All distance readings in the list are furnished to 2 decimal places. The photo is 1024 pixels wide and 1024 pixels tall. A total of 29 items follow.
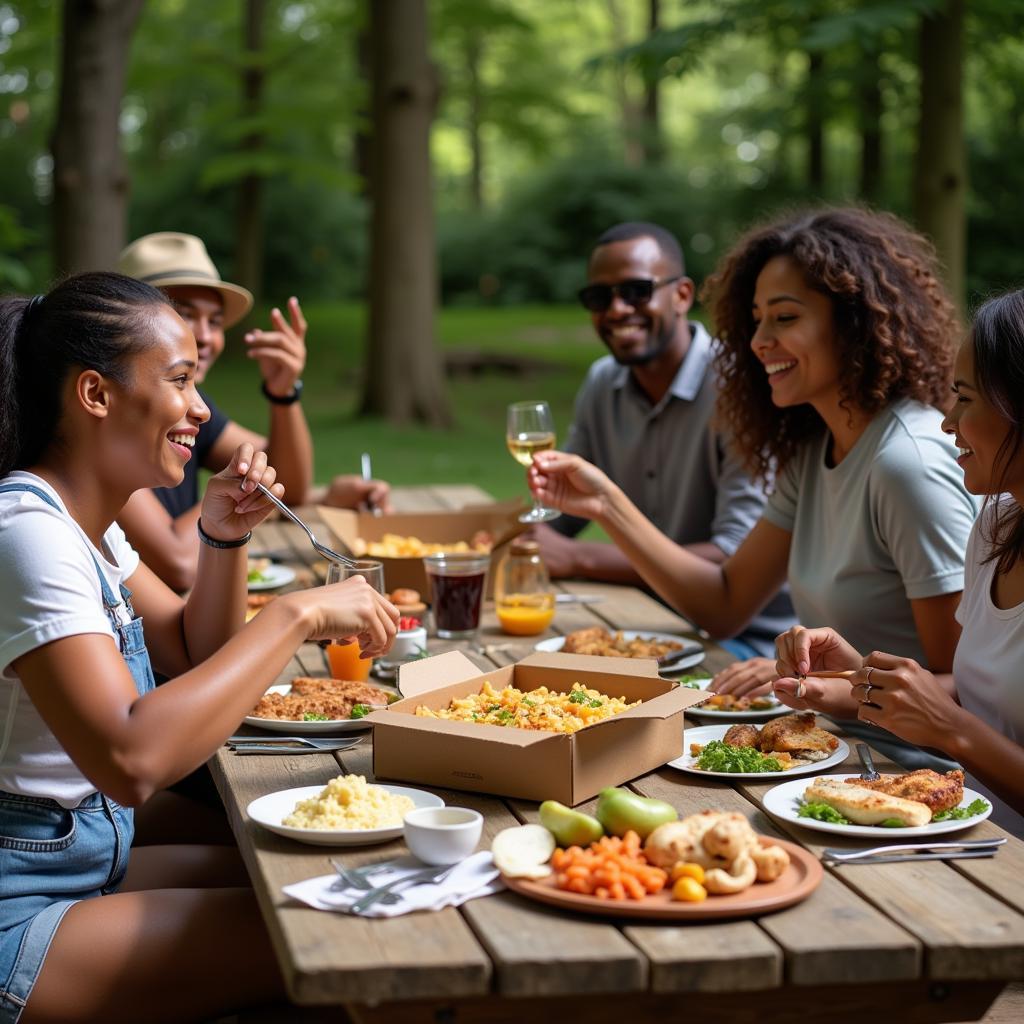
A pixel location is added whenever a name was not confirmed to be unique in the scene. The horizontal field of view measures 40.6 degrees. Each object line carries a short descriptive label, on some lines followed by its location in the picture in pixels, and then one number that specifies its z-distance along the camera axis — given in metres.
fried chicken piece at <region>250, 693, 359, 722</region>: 2.72
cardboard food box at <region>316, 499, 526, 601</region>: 4.24
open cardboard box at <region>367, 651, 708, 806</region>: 2.23
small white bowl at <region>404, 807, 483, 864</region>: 1.96
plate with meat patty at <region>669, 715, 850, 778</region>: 2.44
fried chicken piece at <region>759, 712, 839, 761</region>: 2.53
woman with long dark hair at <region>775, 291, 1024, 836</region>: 2.48
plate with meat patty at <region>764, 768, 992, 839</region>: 2.13
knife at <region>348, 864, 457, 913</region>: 1.84
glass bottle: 3.59
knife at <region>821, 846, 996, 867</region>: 2.04
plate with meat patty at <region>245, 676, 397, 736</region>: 2.66
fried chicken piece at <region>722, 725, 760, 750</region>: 2.58
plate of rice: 2.06
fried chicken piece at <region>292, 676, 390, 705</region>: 2.81
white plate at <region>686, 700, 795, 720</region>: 2.79
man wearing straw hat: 4.73
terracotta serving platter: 1.80
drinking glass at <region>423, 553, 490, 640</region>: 3.47
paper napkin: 1.84
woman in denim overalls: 2.04
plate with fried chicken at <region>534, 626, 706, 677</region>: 3.26
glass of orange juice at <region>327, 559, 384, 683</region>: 3.09
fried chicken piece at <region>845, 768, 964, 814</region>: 2.20
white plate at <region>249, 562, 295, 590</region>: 4.05
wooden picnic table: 1.69
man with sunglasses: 4.85
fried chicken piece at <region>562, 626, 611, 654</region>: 3.29
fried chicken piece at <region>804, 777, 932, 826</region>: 2.13
